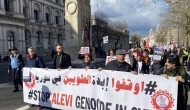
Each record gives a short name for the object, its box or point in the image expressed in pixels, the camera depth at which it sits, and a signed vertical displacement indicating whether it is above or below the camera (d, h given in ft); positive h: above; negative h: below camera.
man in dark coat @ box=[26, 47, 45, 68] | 24.03 -1.30
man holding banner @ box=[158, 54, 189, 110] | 13.00 -1.61
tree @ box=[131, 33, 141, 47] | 435.65 +26.25
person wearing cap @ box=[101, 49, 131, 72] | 15.51 -1.10
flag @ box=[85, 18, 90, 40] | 86.99 +8.12
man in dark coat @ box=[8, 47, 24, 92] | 28.71 -1.96
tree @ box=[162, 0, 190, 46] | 112.16 +19.07
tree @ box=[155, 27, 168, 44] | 297.04 +14.48
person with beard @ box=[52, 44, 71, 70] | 21.76 -1.10
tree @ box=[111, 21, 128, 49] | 249.79 +26.54
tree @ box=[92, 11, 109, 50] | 219.73 +23.85
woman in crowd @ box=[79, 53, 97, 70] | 21.23 -1.18
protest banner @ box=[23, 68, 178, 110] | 13.82 -3.02
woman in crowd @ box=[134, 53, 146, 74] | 27.48 -2.04
